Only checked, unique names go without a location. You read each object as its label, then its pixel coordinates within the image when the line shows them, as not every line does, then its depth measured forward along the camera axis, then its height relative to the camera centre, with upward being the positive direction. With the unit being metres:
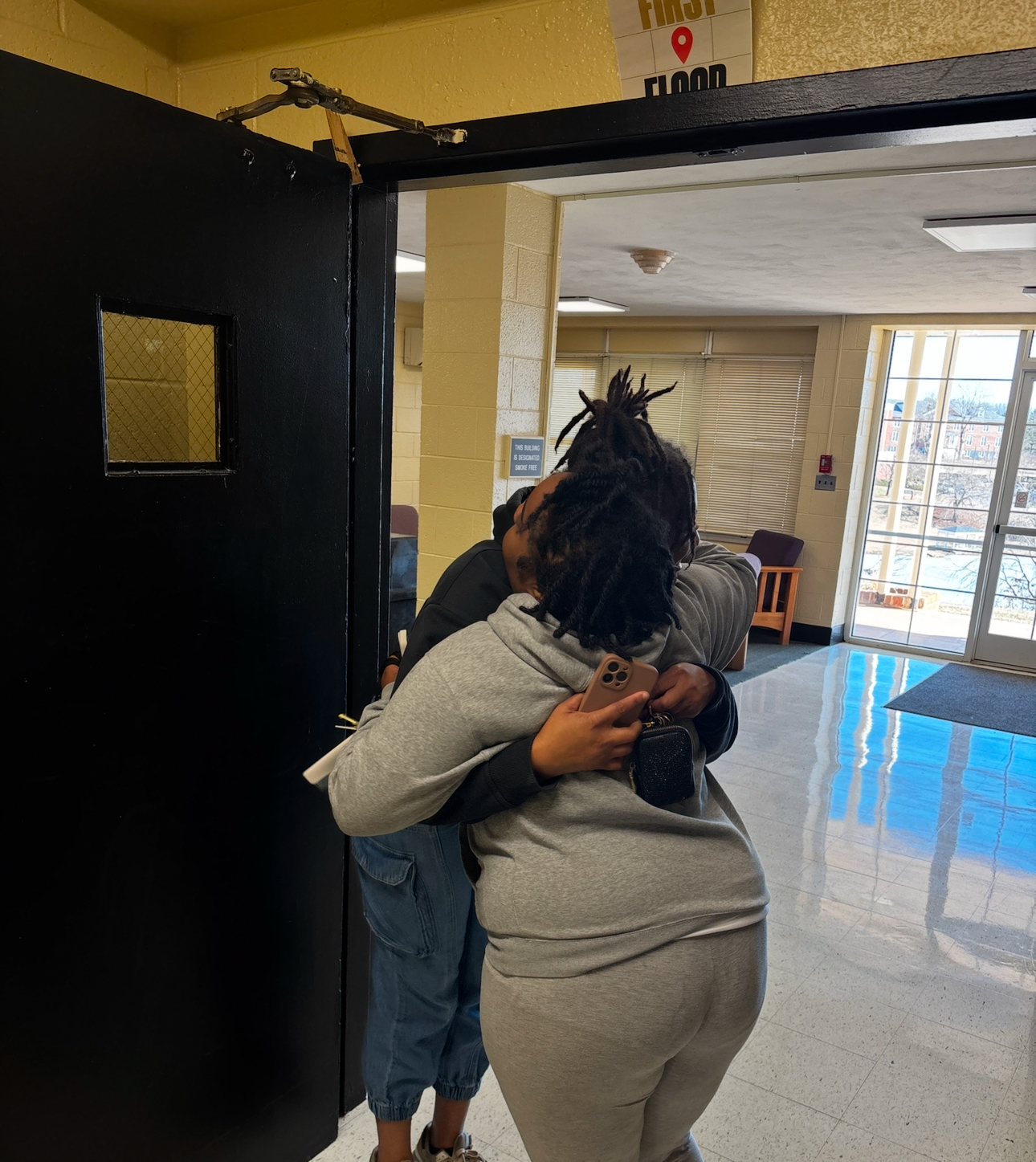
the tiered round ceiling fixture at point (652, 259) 4.68 +0.91
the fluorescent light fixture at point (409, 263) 5.20 +0.93
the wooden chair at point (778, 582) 6.95 -1.17
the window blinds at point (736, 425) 7.31 +0.06
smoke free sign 3.51 -0.14
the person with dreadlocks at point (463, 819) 1.00 -0.48
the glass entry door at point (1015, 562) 6.46 -0.85
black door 1.17 -0.34
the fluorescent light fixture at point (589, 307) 6.76 +0.95
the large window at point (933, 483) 6.62 -0.30
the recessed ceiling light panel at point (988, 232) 3.60 +0.93
